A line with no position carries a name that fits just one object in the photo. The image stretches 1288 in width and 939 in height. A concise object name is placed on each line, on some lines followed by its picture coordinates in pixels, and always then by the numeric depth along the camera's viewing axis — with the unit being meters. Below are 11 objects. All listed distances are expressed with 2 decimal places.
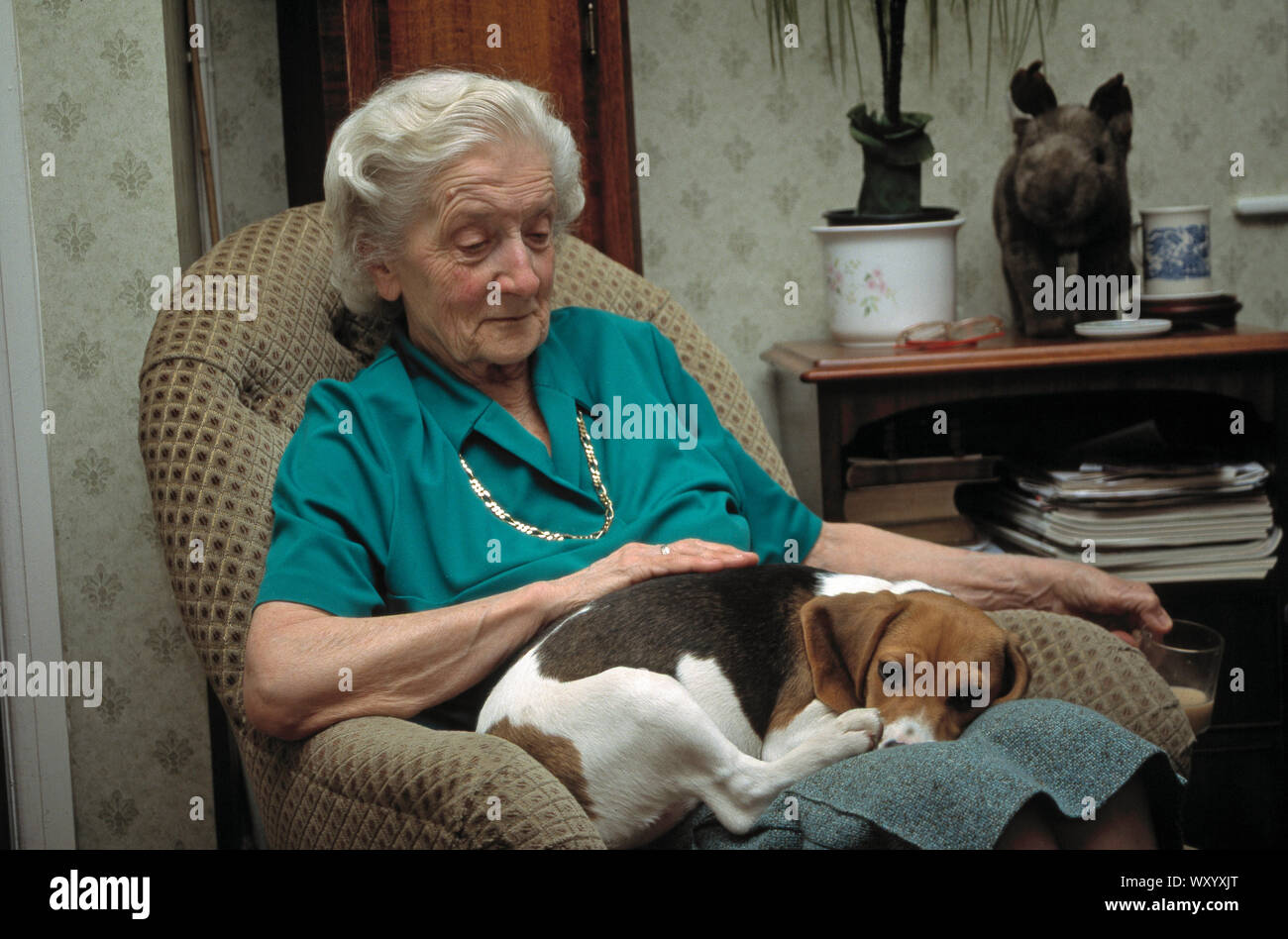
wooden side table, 1.91
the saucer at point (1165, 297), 2.06
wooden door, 1.75
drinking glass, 1.45
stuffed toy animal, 2.01
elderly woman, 1.04
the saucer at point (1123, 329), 1.96
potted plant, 1.99
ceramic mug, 2.08
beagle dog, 1.05
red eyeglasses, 1.97
